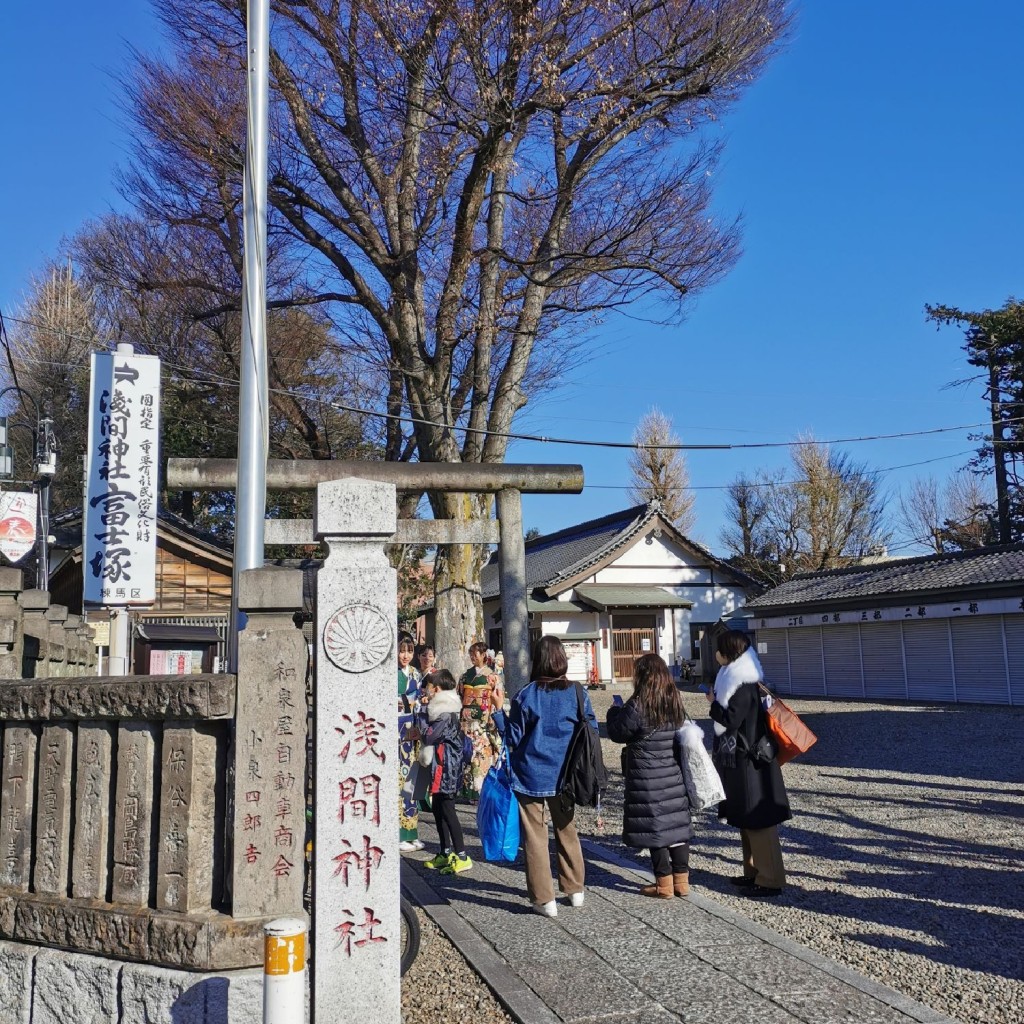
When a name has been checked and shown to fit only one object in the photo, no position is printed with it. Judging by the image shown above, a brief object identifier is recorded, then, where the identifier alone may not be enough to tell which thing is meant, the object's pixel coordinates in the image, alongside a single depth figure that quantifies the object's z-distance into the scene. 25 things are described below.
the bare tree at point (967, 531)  37.00
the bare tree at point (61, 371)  30.06
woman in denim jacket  6.25
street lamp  17.44
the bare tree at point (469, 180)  12.49
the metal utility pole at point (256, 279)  7.55
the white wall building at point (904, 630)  22.62
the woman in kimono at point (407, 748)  8.32
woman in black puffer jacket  6.31
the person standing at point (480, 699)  9.35
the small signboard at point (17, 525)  16.88
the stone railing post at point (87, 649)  13.18
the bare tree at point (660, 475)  45.47
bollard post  3.36
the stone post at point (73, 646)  11.37
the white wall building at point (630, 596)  34.03
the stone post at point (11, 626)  6.14
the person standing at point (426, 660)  9.54
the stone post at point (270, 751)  4.09
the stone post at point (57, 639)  9.84
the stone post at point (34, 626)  8.12
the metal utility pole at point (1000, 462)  27.52
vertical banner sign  10.19
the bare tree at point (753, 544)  42.09
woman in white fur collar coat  6.54
